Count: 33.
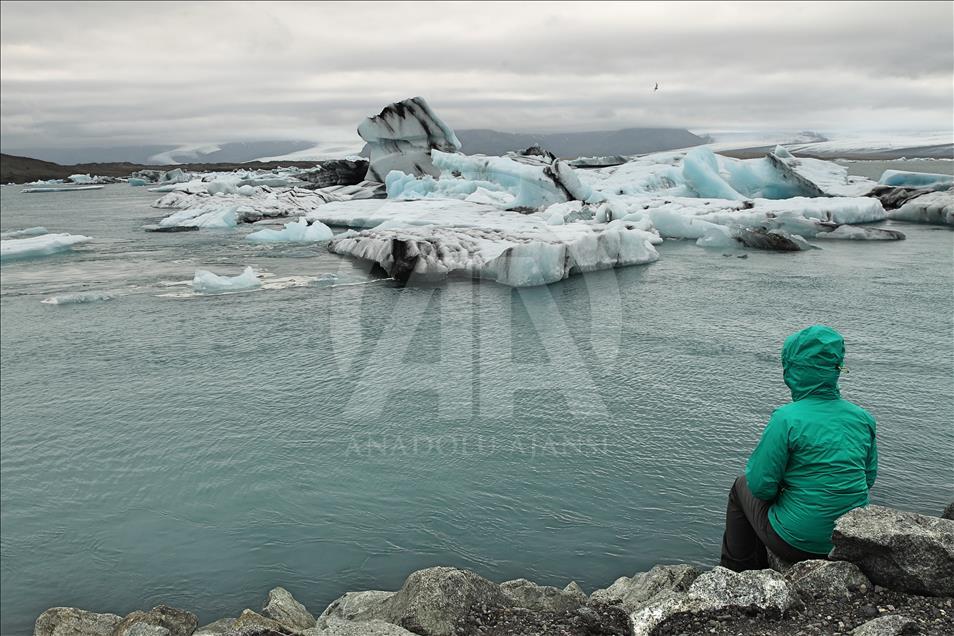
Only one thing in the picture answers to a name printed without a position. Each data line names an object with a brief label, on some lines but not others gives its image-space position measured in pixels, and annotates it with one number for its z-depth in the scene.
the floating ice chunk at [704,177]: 23.62
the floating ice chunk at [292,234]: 19.02
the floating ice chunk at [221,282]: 12.07
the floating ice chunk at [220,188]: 31.28
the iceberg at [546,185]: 20.89
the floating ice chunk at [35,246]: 15.76
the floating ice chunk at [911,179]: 26.97
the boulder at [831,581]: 2.82
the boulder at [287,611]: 3.43
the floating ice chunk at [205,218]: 22.80
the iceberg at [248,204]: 23.41
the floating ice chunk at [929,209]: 20.22
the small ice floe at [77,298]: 11.20
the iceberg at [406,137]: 28.59
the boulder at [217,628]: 2.91
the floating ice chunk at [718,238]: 17.09
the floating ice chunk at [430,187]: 25.06
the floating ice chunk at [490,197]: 22.83
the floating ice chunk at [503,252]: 12.61
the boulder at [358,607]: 3.35
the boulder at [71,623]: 3.27
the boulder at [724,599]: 2.78
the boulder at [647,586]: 3.32
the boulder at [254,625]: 2.86
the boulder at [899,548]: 2.75
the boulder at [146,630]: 3.06
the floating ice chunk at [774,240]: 16.30
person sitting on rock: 2.98
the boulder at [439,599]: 2.97
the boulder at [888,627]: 2.48
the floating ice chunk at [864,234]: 17.41
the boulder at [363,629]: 2.71
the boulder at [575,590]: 3.46
